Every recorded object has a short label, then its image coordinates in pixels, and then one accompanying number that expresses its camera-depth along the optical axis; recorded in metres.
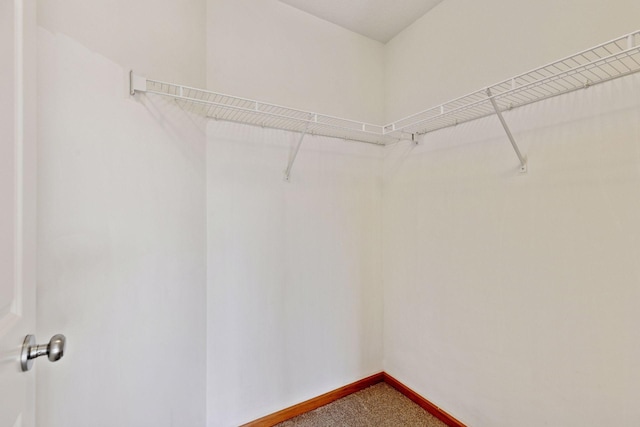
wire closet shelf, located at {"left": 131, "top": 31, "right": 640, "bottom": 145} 1.03
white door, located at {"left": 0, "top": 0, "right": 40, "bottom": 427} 0.54
